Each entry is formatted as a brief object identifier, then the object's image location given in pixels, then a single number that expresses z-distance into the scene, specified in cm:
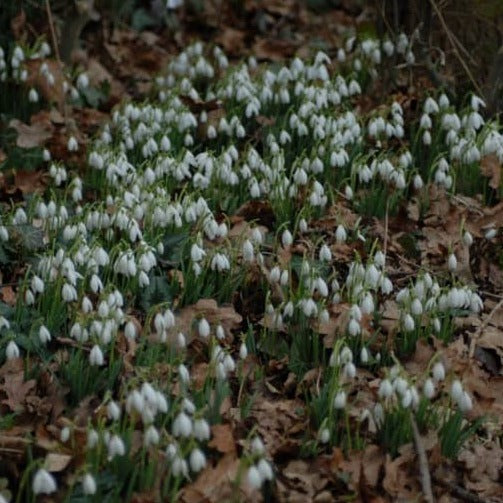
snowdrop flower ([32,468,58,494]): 472
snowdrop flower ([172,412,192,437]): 502
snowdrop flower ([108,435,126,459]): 498
